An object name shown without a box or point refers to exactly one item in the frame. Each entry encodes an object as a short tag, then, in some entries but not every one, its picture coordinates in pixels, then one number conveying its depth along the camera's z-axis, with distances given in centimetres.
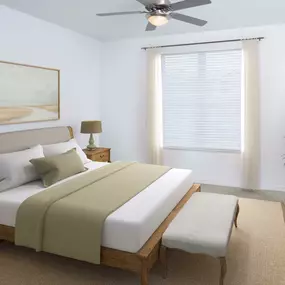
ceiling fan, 291
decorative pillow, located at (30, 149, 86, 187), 328
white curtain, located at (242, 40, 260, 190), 474
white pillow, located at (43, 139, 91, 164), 389
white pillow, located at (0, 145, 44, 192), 313
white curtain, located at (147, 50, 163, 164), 536
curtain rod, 472
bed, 226
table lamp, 486
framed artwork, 375
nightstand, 480
